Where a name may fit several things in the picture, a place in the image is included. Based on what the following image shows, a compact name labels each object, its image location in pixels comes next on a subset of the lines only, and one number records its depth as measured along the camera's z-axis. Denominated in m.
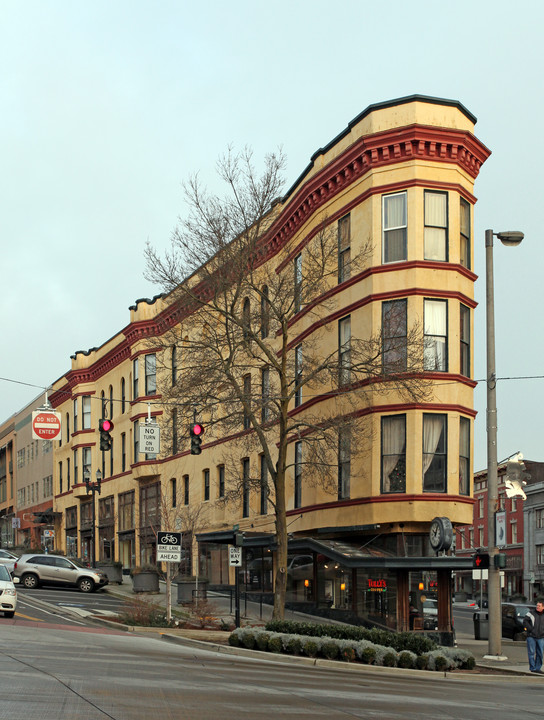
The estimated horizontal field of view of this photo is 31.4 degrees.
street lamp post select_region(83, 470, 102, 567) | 49.09
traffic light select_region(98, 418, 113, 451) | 28.92
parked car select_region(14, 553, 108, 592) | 42.22
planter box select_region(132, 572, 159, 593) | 42.53
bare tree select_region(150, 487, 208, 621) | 44.75
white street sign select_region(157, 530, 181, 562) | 29.08
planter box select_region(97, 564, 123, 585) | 48.31
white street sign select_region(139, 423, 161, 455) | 31.26
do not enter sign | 36.09
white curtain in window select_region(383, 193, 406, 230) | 30.41
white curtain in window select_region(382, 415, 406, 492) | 29.48
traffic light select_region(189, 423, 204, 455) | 26.45
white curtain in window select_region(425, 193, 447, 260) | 30.25
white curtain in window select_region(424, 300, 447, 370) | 29.73
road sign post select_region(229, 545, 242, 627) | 28.06
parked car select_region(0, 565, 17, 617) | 27.52
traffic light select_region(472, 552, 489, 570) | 24.89
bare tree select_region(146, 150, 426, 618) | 28.30
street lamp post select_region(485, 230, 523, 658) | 25.05
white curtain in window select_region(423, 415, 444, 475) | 29.30
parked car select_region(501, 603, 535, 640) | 37.71
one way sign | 28.50
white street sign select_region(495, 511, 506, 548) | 25.55
